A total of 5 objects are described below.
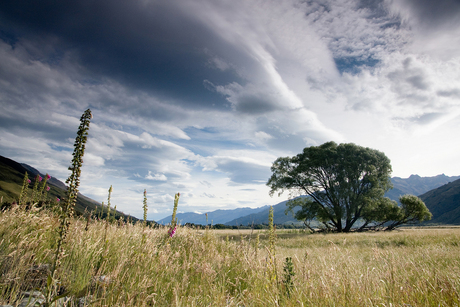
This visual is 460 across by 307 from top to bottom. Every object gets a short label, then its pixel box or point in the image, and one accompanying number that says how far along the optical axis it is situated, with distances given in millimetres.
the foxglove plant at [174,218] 4613
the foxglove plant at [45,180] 6833
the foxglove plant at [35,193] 6766
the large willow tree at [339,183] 29969
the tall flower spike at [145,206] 4567
